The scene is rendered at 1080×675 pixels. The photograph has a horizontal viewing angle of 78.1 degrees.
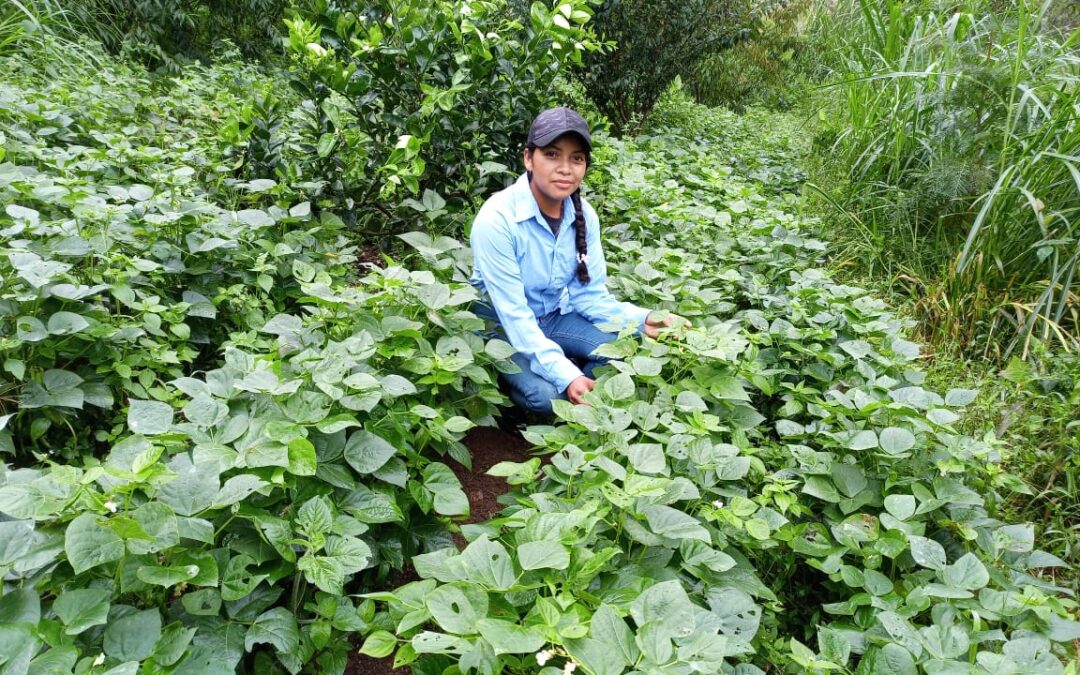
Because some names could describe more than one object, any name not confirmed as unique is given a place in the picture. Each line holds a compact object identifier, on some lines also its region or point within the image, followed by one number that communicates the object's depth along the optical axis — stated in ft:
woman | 7.73
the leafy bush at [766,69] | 27.96
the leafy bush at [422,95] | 9.68
